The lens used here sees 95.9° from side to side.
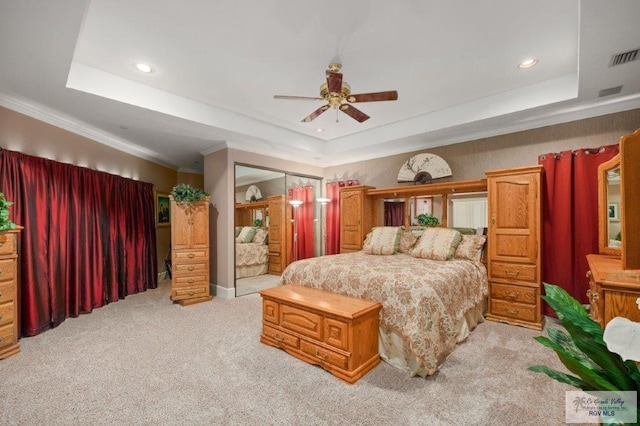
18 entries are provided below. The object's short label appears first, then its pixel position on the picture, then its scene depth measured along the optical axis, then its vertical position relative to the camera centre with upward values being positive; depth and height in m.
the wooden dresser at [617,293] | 1.66 -0.52
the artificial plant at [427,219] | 4.44 -0.17
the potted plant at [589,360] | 0.76 -0.43
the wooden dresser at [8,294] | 2.60 -0.73
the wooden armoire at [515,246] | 3.35 -0.47
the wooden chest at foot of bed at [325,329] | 2.32 -1.05
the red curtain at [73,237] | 3.10 -0.32
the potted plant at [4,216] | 2.59 -0.02
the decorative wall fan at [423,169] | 4.58 +0.65
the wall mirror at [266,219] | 4.90 -0.16
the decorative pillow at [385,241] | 4.20 -0.48
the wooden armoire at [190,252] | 4.35 -0.63
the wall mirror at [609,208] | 2.66 -0.02
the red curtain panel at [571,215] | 3.31 -0.10
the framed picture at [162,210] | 5.89 +0.05
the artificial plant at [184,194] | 4.39 +0.27
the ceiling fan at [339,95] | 2.50 +1.09
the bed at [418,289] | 2.35 -0.77
